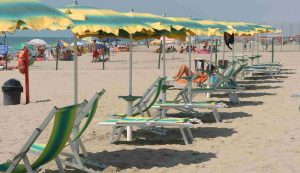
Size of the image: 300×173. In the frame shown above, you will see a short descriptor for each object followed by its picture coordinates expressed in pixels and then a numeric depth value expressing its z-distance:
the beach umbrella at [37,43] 47.97
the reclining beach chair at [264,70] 19.23
